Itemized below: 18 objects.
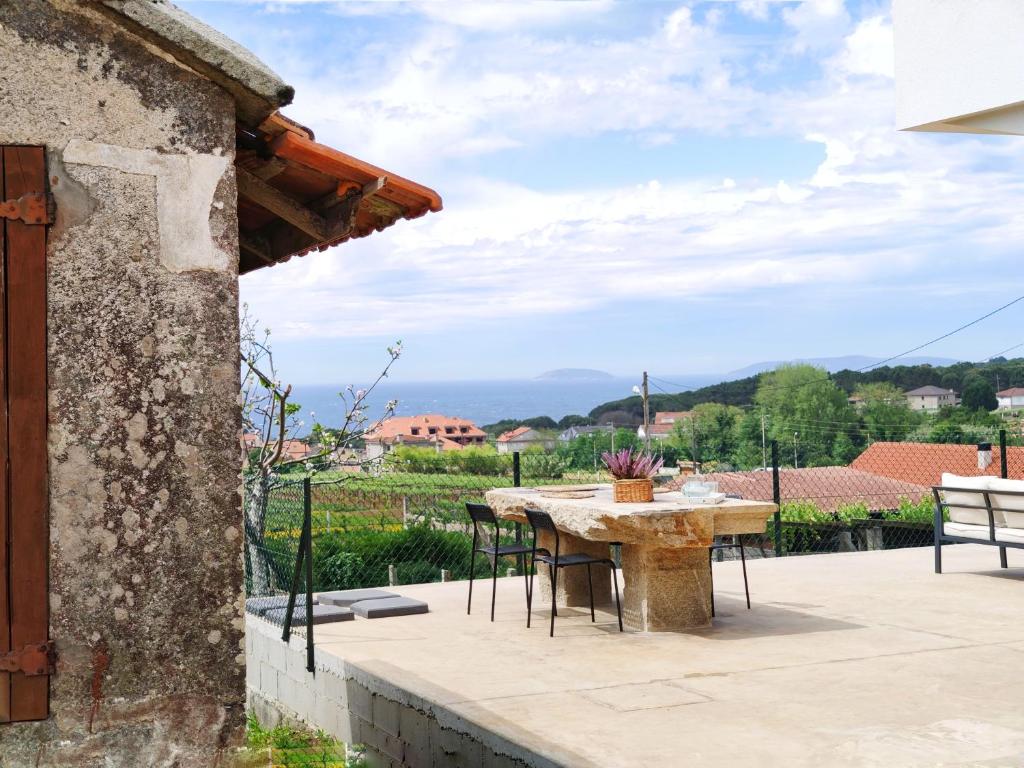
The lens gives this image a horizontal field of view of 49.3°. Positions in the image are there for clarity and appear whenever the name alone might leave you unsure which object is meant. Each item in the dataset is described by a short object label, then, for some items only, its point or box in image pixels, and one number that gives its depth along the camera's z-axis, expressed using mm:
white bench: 8375
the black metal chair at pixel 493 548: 7414
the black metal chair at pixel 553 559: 6961
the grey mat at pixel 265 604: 7655
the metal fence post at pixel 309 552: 6102
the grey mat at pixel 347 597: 8109
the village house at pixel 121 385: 3793
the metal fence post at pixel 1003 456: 11984
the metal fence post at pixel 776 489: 11045
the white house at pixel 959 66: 7152
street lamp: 37634
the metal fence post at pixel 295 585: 6414
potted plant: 7215
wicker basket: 7211
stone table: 6629
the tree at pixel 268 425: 10000
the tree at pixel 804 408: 54656
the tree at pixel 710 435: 51406
